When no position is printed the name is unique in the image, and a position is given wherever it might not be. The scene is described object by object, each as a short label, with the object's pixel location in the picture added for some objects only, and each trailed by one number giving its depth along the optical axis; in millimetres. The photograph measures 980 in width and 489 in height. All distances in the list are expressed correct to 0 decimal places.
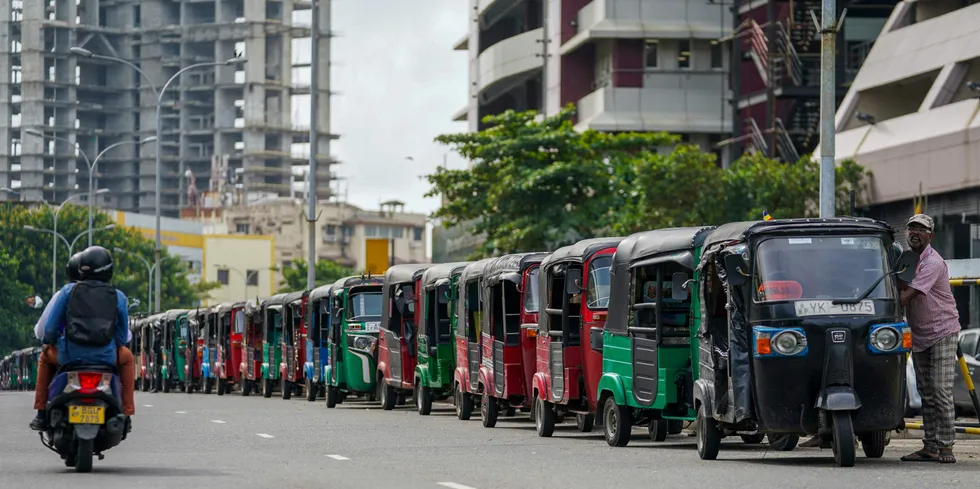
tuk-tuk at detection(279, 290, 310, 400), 39938
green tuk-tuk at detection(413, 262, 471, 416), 28672
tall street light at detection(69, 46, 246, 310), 59194
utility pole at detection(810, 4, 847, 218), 24078
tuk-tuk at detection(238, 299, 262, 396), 45812
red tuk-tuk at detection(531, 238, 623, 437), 20375
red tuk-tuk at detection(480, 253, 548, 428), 23359
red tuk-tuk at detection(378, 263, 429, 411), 30859
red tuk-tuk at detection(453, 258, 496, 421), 25922
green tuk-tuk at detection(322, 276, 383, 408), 34188
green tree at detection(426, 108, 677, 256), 51906
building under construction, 193250
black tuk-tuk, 14930
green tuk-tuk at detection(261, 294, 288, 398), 43125
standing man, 15484
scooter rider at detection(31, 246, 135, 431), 14500
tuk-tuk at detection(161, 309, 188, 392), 56656
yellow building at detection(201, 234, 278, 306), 155000
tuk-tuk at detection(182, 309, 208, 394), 54188
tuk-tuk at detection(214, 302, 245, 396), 48656
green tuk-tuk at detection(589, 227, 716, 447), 17703
